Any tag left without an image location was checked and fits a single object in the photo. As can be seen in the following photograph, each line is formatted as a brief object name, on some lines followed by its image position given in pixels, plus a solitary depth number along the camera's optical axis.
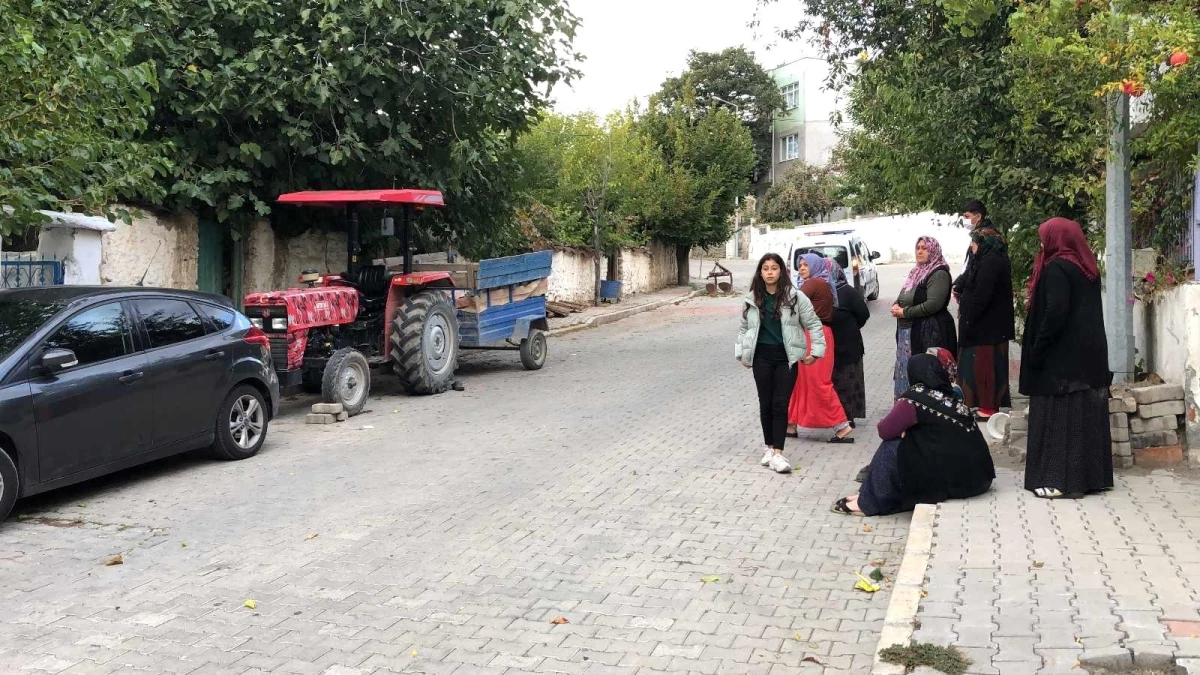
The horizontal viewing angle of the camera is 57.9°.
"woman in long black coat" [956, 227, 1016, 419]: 9.64
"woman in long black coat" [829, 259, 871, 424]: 10.41
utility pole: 8.43
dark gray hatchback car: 7.34
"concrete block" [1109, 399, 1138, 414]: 7.89
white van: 24.77
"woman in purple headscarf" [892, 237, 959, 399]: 9.78
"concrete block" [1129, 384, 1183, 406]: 7.89
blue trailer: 14.54
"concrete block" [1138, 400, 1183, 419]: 7.90
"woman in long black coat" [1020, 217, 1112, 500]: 6.93
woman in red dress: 10.03
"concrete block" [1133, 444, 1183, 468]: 7.93
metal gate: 11.31
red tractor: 11.40
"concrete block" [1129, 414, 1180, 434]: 7.92
